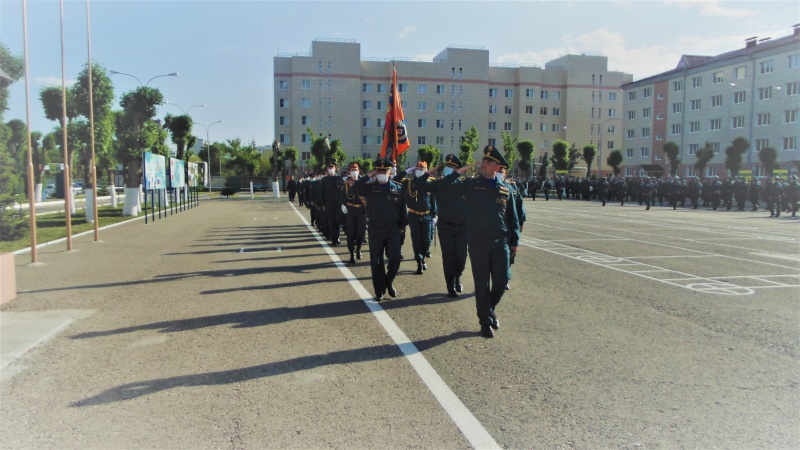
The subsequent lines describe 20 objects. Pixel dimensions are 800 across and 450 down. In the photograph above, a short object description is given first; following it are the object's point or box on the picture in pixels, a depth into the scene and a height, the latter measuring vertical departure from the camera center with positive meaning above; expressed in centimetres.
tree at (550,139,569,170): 8125 +419
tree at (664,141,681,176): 6178 +323
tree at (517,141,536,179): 8262 +426
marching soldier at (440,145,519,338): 647 -55
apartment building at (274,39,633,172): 8981 +1344
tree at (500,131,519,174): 7794 +455
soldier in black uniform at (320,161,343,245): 1537 -43
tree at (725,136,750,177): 5106 +272
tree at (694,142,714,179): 5703 +270
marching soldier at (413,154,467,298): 851 -70
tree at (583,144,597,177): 8094 +432
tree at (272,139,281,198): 5470 +72
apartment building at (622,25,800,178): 5391 +806
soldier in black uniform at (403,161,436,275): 1053 -63
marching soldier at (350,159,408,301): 852 -59
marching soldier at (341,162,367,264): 1252 -76
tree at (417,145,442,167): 8000 +399
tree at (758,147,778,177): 4744 +215
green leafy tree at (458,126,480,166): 7794 +518
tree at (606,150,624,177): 7362 +307
